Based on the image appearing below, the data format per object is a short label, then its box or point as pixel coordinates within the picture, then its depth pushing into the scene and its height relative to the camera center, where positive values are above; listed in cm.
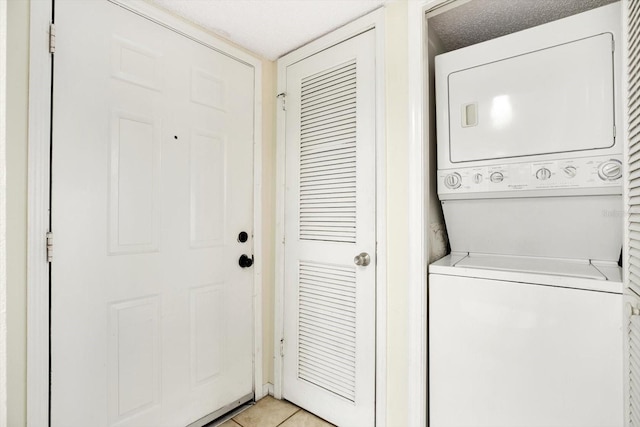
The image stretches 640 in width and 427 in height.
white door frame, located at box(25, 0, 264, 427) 120 +1
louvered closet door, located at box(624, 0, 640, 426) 90 -2
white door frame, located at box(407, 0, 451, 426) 143 +4
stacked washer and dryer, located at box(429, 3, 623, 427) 107 -5
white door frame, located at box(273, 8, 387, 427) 159 +6
